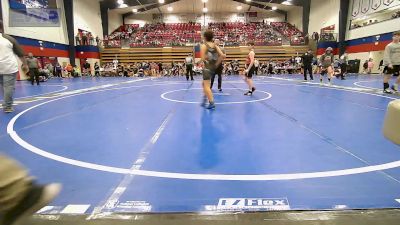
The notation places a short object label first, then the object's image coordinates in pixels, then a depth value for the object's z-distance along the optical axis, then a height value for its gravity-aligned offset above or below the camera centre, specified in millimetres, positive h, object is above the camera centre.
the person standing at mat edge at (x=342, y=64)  17666 -362
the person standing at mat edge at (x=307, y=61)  15755 -140
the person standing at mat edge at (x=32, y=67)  15220 -311
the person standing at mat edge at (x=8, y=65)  6309 -82
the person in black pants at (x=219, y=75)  10520 -567
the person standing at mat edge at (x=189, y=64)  18641 -275
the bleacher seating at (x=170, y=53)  31625 +663
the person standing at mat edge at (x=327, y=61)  13677 -129
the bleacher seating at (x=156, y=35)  32969 +3038
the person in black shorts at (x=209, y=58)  6688 +32
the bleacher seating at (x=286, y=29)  36406 +3802
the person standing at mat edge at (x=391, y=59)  8680 -40
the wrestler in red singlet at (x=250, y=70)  9320 -344
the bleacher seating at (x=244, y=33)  32322 +3185
